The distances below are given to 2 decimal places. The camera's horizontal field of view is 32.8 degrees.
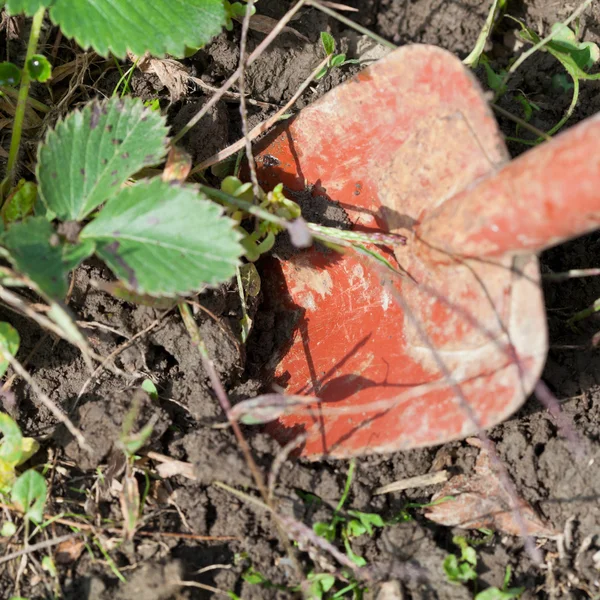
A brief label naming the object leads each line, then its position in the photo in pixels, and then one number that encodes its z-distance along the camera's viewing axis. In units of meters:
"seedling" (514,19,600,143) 0.39
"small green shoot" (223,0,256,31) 0.38
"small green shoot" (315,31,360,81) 0.40
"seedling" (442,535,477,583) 0.34
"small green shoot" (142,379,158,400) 0.36
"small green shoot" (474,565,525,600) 0.33
